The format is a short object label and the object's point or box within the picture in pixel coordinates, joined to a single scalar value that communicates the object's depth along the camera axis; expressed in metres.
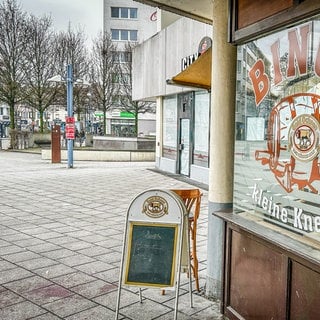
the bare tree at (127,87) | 25.56
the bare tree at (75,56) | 22.44
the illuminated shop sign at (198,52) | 8.36
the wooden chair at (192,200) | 2.95
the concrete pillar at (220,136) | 2.88
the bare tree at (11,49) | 20.16
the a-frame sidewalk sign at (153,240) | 2.59
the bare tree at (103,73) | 24.18
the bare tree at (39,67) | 20.87
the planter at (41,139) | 21.81
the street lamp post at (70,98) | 11.92
